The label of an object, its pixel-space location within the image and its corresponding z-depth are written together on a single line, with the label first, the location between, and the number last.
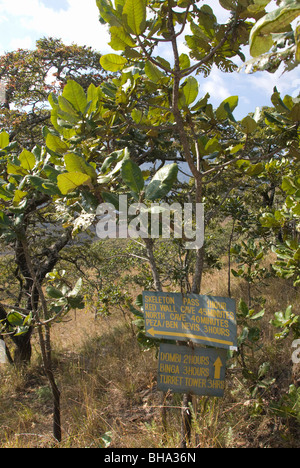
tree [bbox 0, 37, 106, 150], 4.57
